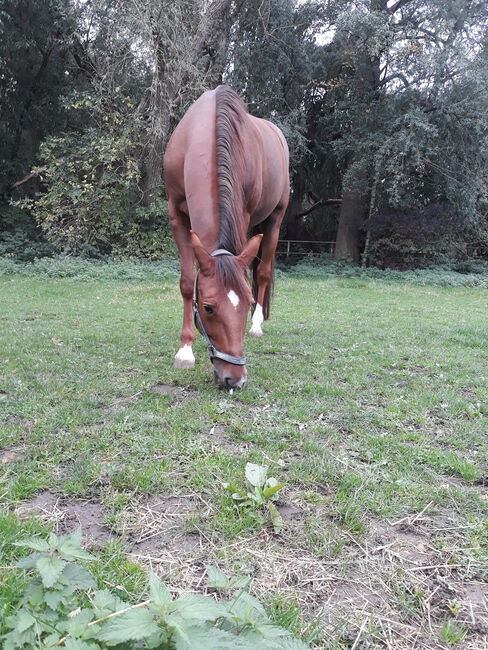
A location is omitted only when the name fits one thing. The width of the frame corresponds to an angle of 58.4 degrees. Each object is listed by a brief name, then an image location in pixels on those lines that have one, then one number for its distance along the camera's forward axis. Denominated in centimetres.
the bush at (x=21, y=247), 1375
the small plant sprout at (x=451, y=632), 129
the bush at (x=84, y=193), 1312
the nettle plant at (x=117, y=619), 88
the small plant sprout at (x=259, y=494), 180
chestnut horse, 293
